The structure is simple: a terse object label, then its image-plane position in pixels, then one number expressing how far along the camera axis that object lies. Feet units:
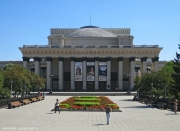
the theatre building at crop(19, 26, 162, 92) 184.84
